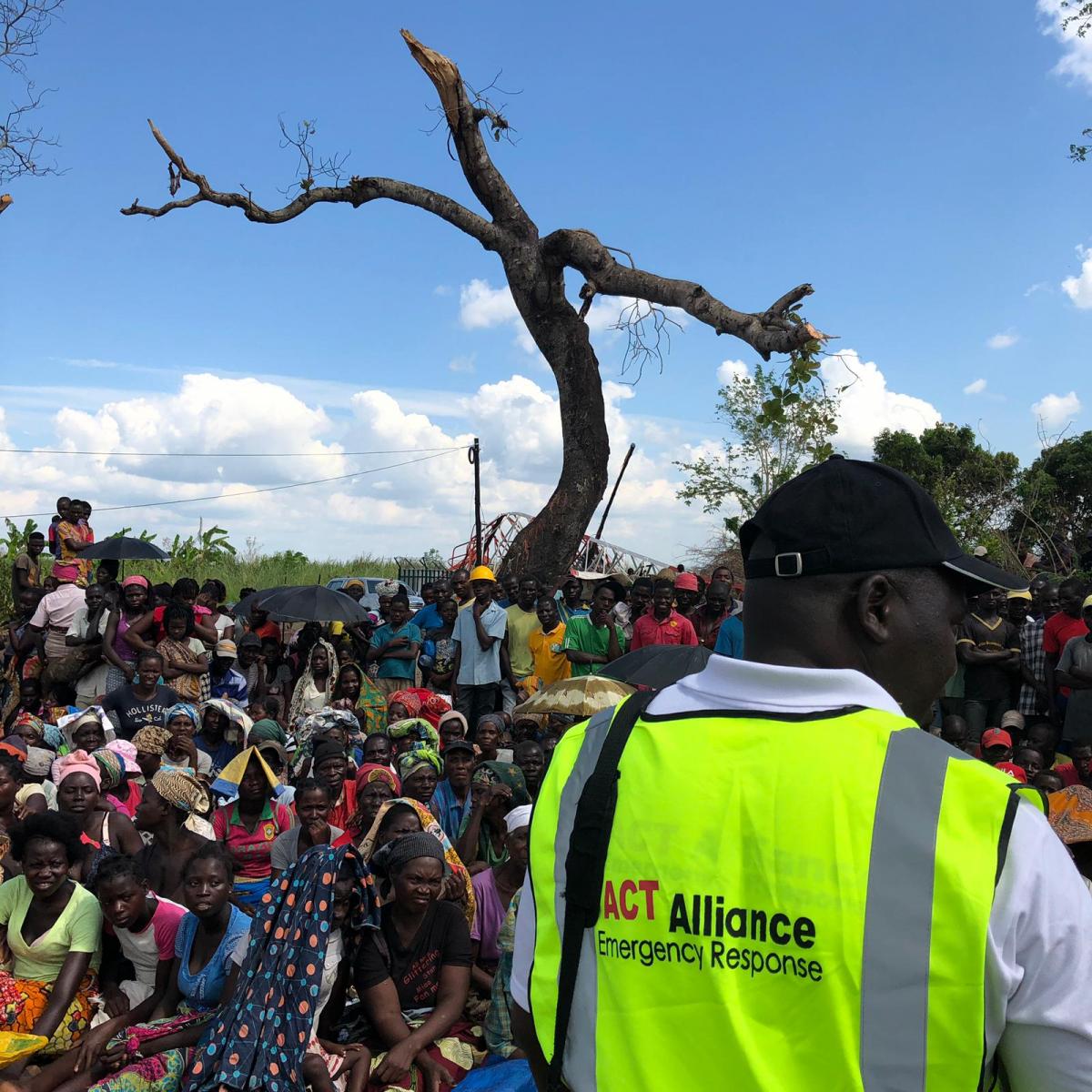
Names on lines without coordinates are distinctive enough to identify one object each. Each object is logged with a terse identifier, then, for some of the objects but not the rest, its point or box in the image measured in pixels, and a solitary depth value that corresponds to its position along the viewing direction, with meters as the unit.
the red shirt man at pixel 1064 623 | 7.87
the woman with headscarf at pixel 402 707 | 8.00
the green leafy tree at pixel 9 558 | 14.30
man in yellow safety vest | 0.98
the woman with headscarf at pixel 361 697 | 8.45
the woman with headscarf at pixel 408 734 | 7.21
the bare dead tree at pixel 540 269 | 9.61
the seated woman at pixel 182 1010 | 4.25
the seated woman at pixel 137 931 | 4.62
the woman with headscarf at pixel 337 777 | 6.08
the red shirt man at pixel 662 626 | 8.35
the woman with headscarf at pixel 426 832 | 4.93
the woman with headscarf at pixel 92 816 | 5.73
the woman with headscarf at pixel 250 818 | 5.76
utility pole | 19.09
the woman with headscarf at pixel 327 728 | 6.94
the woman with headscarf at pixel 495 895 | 5.03
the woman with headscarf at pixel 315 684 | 8.53
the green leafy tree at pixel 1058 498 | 18.27
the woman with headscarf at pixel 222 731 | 7.49
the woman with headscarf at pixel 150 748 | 7.02
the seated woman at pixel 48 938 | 4.64
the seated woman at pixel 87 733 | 6.88
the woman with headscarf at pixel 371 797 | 5.73
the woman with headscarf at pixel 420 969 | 4.37
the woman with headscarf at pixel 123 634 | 9.04
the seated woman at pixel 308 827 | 5.39
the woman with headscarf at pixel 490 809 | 5.80
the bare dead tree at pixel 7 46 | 9.59
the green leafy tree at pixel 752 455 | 19.59
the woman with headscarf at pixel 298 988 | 4.08
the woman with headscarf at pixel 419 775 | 6.13
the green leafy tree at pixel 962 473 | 17.97
